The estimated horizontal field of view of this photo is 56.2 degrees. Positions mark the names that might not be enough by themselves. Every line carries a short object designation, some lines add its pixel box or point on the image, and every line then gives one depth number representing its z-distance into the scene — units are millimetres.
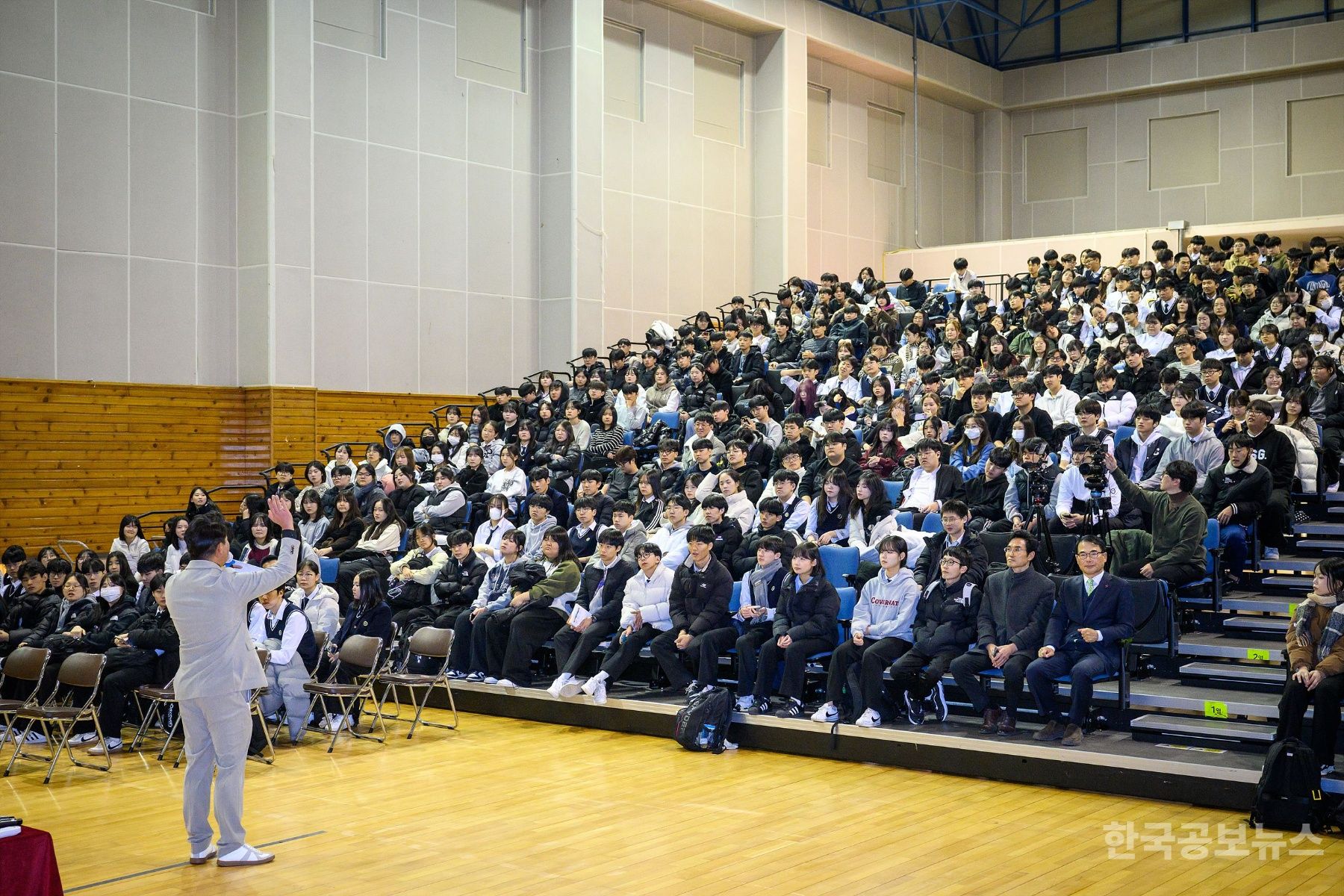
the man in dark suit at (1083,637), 7262
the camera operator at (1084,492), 8125
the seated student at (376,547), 10914
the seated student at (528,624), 9852
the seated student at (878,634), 8062
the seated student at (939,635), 7891
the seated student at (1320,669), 6277
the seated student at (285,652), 8695
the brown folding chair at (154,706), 8375
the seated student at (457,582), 10523
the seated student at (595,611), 9469
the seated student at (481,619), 10172
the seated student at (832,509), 9644
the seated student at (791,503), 9891
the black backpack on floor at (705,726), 8273
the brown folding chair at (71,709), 7867
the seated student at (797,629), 8406
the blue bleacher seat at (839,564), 9133
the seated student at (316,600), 9328
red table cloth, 3797
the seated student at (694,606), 8945
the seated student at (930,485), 9500
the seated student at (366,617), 9516
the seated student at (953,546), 8180
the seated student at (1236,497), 8648
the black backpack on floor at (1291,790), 6070
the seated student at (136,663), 8742
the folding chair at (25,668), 8312
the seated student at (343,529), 11742
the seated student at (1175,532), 8031
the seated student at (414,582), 10555
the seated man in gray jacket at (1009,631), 7523
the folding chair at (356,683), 8492
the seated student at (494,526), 11133
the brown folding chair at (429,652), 9055
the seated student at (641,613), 9273
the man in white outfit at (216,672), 5605
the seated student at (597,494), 11109
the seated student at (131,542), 12172
